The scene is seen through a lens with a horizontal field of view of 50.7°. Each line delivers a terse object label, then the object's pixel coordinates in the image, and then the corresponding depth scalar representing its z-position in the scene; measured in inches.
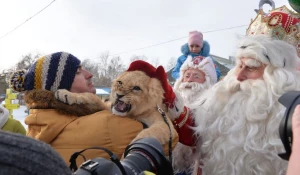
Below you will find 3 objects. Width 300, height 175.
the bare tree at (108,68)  1603.2
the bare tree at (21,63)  676.8
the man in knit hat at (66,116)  60.4
